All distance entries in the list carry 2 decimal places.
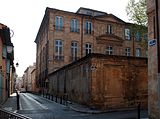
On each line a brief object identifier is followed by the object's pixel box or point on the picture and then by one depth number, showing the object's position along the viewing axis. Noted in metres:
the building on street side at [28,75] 43.95
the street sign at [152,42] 5.84
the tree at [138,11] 14.06
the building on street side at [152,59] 5.96
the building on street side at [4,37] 8.96
